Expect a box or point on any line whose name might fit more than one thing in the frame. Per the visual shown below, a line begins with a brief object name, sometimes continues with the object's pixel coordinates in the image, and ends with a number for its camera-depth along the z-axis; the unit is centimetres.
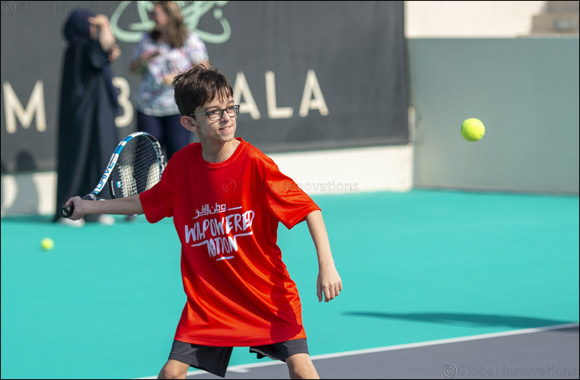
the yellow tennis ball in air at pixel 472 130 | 784
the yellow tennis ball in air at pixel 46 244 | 1908
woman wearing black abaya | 2047
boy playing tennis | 673
